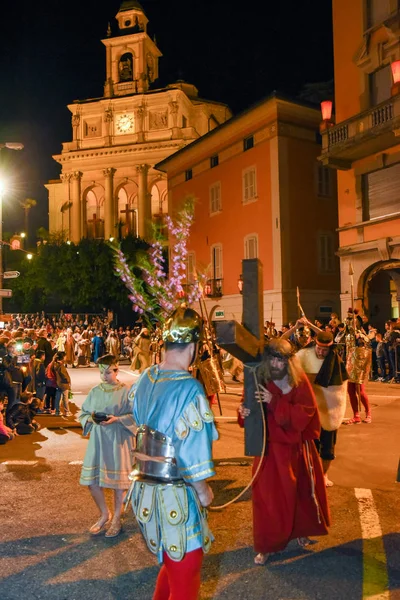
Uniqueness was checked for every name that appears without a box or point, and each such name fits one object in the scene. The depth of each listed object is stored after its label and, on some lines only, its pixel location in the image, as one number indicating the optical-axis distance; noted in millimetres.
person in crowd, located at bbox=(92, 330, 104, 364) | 26438
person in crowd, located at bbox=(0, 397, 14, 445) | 9797
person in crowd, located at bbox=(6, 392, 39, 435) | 10719
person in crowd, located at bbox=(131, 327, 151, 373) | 18094
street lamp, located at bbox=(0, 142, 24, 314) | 18516
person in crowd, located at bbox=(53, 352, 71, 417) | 12562
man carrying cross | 4605
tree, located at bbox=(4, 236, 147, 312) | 42188
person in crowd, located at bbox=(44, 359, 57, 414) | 12789
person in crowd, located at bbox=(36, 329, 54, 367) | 14102
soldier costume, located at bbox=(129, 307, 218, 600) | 2955
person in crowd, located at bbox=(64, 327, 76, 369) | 25812
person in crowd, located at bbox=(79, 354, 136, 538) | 5395
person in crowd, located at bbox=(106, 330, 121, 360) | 27406
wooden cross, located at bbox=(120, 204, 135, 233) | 51656
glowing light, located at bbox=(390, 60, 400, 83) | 18000
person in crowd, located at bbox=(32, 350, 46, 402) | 13003
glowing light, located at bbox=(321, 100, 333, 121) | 21297
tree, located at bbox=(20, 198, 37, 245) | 57456
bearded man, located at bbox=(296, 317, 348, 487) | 6340
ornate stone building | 49750
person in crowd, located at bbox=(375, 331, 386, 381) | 17141
